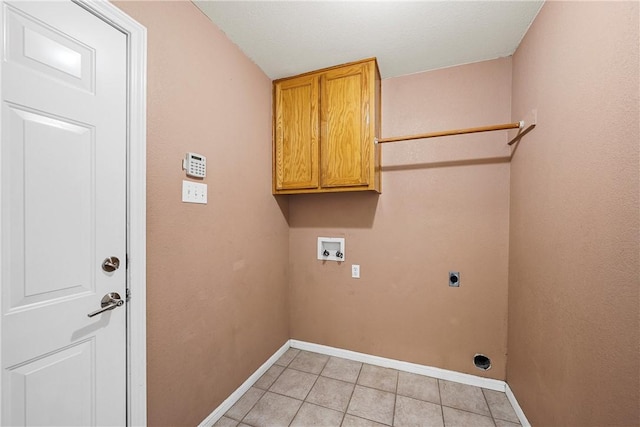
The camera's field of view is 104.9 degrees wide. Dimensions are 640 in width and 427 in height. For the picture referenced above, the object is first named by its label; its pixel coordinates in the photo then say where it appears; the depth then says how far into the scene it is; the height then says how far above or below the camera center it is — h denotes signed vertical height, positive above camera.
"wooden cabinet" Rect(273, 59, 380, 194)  1.88 +0.65
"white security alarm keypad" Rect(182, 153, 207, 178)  1.36 +0.25
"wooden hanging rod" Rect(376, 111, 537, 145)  1.48 +0.56
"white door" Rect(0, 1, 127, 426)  0.80 -0.02
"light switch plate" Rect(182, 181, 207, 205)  1.36 +0.10
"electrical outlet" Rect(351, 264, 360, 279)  2.22 -0.54
